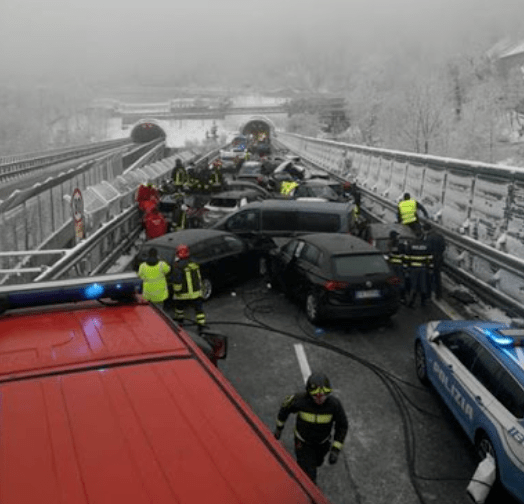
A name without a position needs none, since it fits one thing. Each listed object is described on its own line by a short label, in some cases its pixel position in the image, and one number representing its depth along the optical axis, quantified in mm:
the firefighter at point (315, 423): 5824
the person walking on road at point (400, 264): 12828
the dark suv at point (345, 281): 10898
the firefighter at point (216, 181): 25453
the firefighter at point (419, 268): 12391
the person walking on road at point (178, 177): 25219
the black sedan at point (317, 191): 21734
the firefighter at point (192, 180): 25656
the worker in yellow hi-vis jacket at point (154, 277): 10328
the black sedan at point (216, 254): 12891
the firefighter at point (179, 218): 18484
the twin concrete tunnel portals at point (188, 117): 152625
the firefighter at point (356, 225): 16138
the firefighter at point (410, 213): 15852
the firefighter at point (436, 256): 12867
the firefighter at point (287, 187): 23016
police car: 5793
